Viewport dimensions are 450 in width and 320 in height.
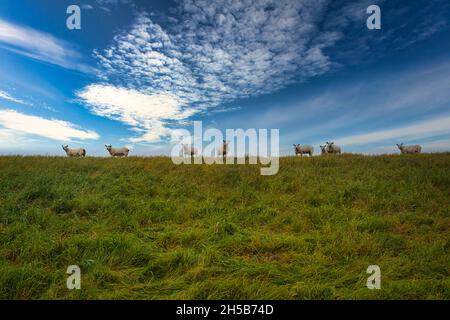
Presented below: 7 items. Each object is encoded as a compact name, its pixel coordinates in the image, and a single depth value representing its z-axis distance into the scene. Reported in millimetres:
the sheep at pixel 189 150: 22958
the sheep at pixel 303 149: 24538
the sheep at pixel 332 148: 24997
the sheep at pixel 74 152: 23828
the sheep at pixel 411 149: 25722
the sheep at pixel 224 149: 21594
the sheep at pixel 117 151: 25406
